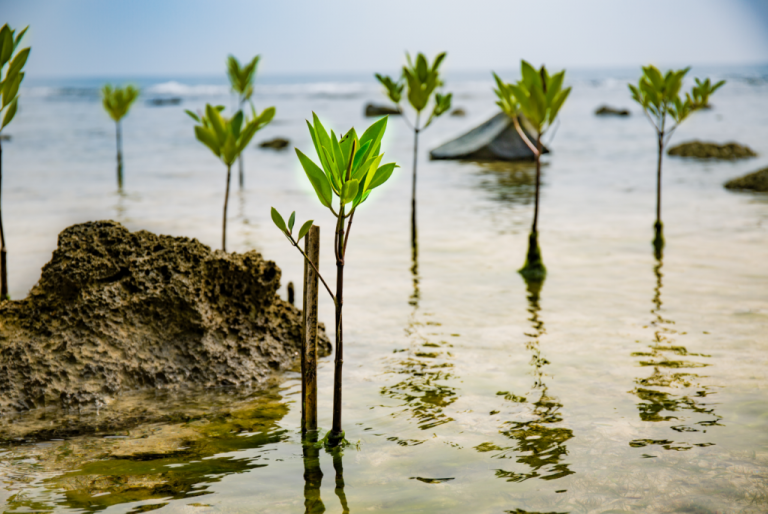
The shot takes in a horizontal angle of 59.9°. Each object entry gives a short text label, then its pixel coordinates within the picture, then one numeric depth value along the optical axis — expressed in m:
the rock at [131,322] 3.76
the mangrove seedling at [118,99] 12.48
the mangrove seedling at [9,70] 4.45
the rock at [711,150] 16.75
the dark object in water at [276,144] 20.44
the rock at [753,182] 11.78
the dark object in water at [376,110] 32.25
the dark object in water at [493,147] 17.09
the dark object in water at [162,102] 48.94
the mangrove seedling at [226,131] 5.25
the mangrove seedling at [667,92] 6.81
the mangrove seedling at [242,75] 8.68
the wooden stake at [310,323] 3.17
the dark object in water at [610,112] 31.97
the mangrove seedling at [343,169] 2.71
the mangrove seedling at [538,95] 5.77
